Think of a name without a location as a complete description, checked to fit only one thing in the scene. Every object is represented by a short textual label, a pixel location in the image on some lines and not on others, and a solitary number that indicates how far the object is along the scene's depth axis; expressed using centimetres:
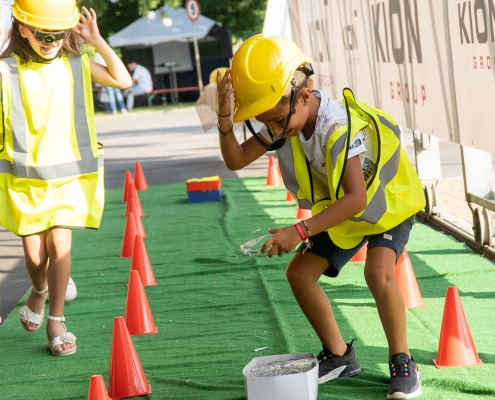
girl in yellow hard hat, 755
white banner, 819
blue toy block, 1609
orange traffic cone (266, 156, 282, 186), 1747
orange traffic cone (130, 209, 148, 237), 1269
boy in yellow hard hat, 567
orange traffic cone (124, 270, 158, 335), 825
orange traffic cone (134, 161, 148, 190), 1853
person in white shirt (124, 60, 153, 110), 4702
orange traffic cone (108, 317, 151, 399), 654
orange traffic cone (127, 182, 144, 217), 1434
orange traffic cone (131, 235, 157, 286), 1015
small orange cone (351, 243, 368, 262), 1045
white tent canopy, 4790
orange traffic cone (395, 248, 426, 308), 830
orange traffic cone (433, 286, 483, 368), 652
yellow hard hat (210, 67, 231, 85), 2074
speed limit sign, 4072
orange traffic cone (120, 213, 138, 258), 1192
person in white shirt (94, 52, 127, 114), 4623
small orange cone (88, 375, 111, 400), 575
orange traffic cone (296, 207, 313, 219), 1328
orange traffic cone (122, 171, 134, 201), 1622
